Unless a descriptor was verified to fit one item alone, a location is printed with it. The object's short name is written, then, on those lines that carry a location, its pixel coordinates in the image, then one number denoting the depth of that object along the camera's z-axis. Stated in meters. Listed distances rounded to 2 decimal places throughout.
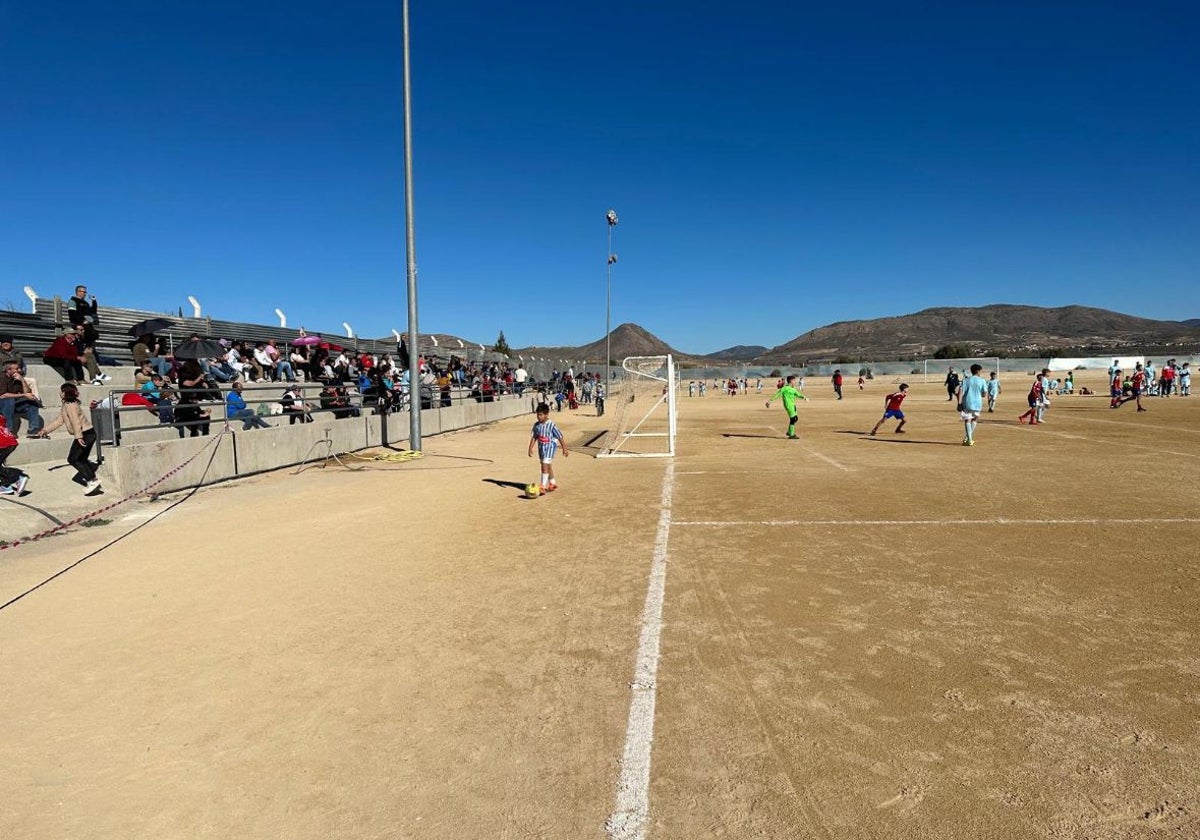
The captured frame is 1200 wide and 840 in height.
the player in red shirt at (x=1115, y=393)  30.15
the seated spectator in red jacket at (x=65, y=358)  13.04
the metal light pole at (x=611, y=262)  41.47
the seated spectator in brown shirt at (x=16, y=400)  10.42
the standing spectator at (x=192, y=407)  12.14
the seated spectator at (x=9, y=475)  8.67
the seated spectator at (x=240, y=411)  13.66
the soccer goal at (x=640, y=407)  16.59
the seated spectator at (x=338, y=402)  16.91
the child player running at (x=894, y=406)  18.41
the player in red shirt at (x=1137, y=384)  28.02
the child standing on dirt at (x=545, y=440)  10.55
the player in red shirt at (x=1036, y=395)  21.78
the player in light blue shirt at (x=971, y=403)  16.11
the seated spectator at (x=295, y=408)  15.72
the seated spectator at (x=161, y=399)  11.69
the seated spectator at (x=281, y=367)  20.89
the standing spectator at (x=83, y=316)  14.75
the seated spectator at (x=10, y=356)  11.08
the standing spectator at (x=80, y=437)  9.33
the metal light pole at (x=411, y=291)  15.16
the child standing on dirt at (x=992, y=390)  28.32
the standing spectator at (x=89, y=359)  14.57
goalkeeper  18.03
